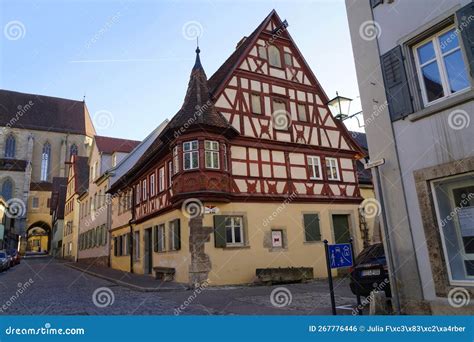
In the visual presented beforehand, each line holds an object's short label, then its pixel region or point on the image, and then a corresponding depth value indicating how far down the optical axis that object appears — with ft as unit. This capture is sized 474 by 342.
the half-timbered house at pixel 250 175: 48.19
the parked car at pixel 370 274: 25.59
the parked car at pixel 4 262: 78.27
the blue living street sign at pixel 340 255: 22.62
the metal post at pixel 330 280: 21.76
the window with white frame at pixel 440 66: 20.48
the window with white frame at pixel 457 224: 19.51
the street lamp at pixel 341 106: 28.12
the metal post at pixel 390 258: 22.06
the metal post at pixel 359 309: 23.49
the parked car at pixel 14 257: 105.99
